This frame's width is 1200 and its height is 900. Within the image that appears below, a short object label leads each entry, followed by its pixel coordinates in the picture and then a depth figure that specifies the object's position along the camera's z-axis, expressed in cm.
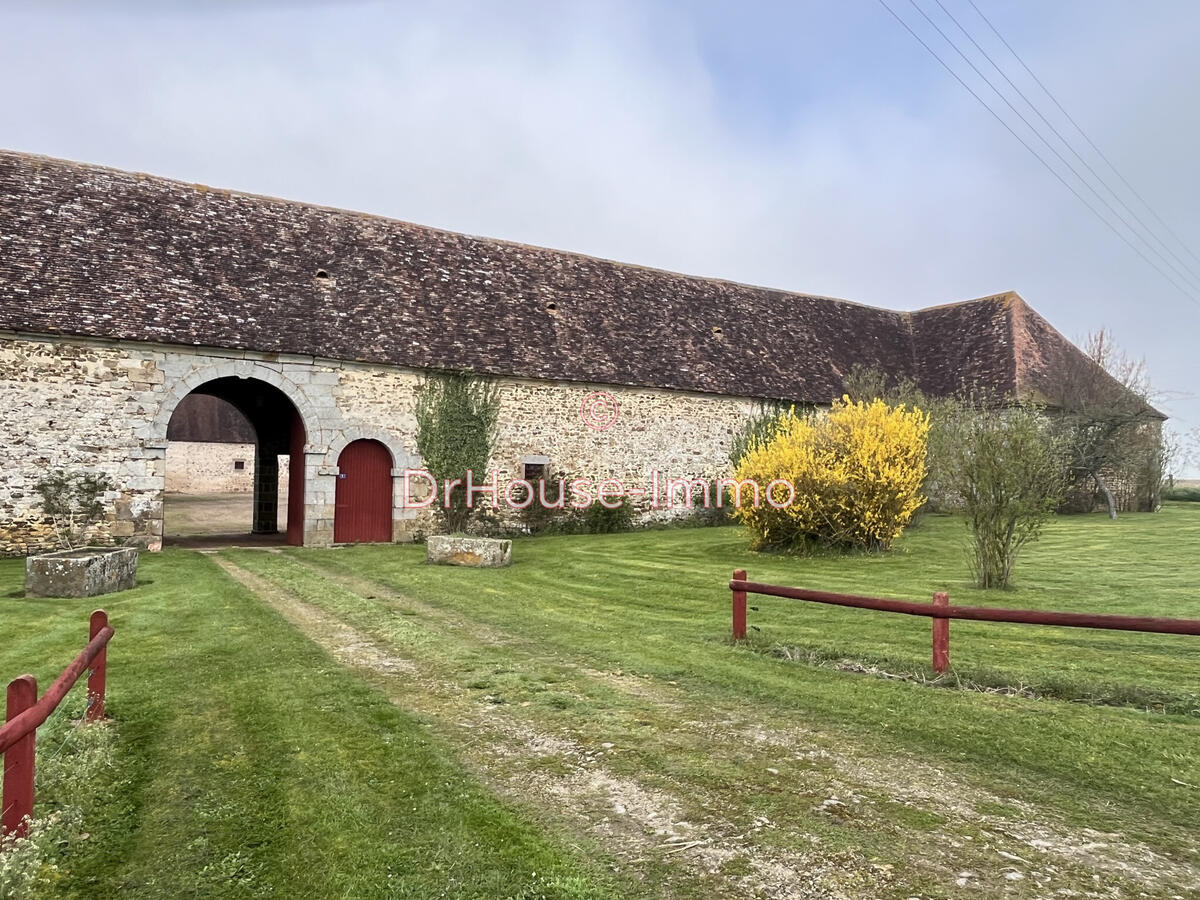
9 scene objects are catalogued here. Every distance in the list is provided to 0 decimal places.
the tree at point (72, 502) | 1330
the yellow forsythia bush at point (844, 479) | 1301
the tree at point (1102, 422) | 2086
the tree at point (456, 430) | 1647
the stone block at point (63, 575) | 927
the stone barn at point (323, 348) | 1366
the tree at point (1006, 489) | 977
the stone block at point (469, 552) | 1240
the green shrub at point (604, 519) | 1838
